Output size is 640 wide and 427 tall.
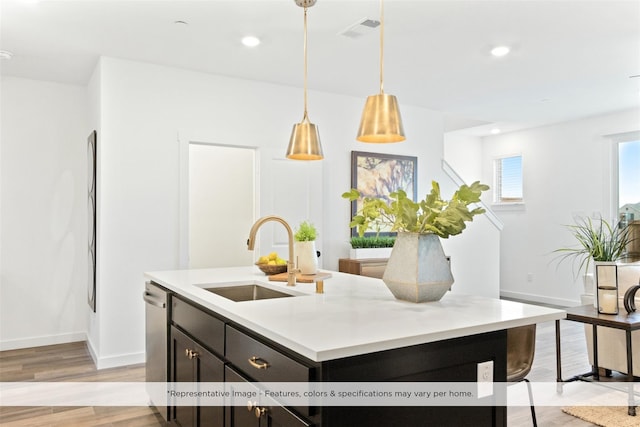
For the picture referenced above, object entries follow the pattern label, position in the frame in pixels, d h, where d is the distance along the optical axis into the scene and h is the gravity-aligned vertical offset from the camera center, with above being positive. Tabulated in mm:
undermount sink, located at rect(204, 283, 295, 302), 2578 -438
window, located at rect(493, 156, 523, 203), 7719 +572
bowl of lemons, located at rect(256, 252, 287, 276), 2773 -303
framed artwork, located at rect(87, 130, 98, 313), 4316 +15
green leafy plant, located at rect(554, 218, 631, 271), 3379 -251
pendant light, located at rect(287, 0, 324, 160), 2453 +373
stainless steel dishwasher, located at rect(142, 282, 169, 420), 2596 -767
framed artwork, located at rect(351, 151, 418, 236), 5453 +468
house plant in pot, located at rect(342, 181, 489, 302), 1796 -94
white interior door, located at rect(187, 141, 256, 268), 6277 +113
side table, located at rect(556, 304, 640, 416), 2939 -698
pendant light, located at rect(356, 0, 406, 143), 1909 +393
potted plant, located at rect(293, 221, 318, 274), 2660 -209
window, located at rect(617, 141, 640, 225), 6188 +439
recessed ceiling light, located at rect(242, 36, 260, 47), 3674 +1366
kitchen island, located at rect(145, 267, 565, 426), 1294 -409
